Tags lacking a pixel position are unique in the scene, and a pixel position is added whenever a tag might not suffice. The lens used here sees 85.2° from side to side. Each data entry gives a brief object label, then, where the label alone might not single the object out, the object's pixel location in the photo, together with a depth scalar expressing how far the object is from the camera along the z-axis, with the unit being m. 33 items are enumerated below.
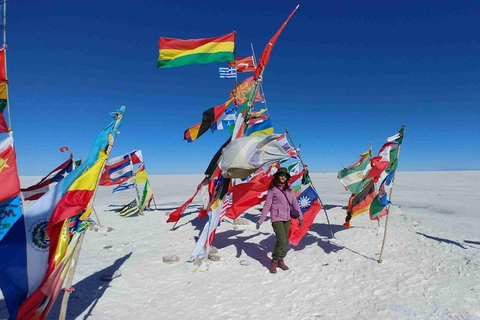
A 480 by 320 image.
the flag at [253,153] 6.08
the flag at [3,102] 5.16
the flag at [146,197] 13.12
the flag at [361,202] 7.73
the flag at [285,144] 9.81
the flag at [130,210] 12.86
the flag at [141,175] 13.16
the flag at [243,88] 11.32
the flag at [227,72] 9.41
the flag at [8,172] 3.95
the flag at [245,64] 12.10
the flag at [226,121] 9.72
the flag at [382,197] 6.36
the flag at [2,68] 5.15
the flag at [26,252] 3.12
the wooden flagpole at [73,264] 3.39
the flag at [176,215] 9.05
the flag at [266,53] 7.73
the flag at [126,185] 12.84
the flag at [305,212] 7.17
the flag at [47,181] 8.42
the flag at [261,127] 10.76
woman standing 6.21
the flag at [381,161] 6.73
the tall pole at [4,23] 4.92
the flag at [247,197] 7.53
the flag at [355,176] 8.12
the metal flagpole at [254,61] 11.58
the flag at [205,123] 8.41
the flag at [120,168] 12.67
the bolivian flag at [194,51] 7.41
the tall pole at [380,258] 6.23
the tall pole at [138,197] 13.01
